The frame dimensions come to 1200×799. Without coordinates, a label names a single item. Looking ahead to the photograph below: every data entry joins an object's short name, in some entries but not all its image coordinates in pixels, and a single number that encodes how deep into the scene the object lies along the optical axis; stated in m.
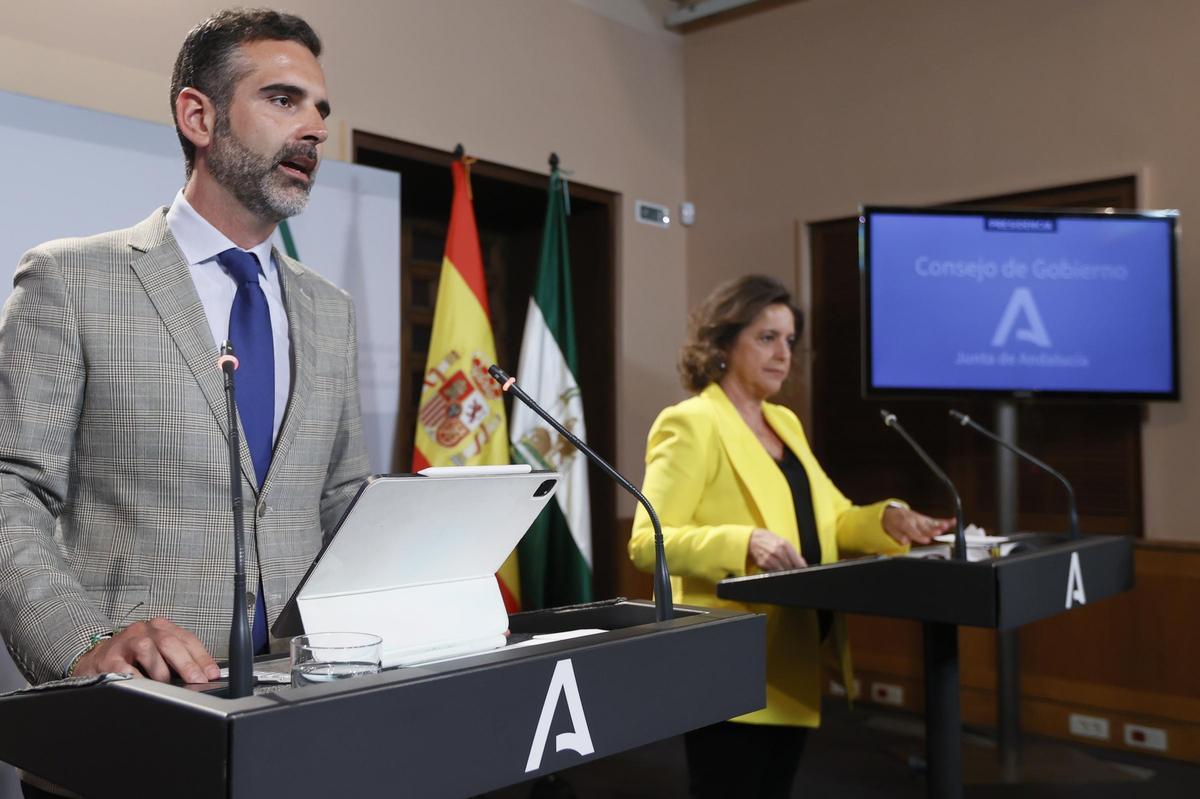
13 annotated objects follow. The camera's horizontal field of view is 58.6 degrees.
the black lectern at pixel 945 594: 2.27
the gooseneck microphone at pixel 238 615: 0.95
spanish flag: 3.85
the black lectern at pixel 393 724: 0.86
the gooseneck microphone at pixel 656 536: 1.32
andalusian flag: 4.17
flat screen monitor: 4.07
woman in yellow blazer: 2.48
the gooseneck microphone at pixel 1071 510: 2.83
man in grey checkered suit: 1.37
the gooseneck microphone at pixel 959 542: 2.36
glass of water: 1.02
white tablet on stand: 1.09
